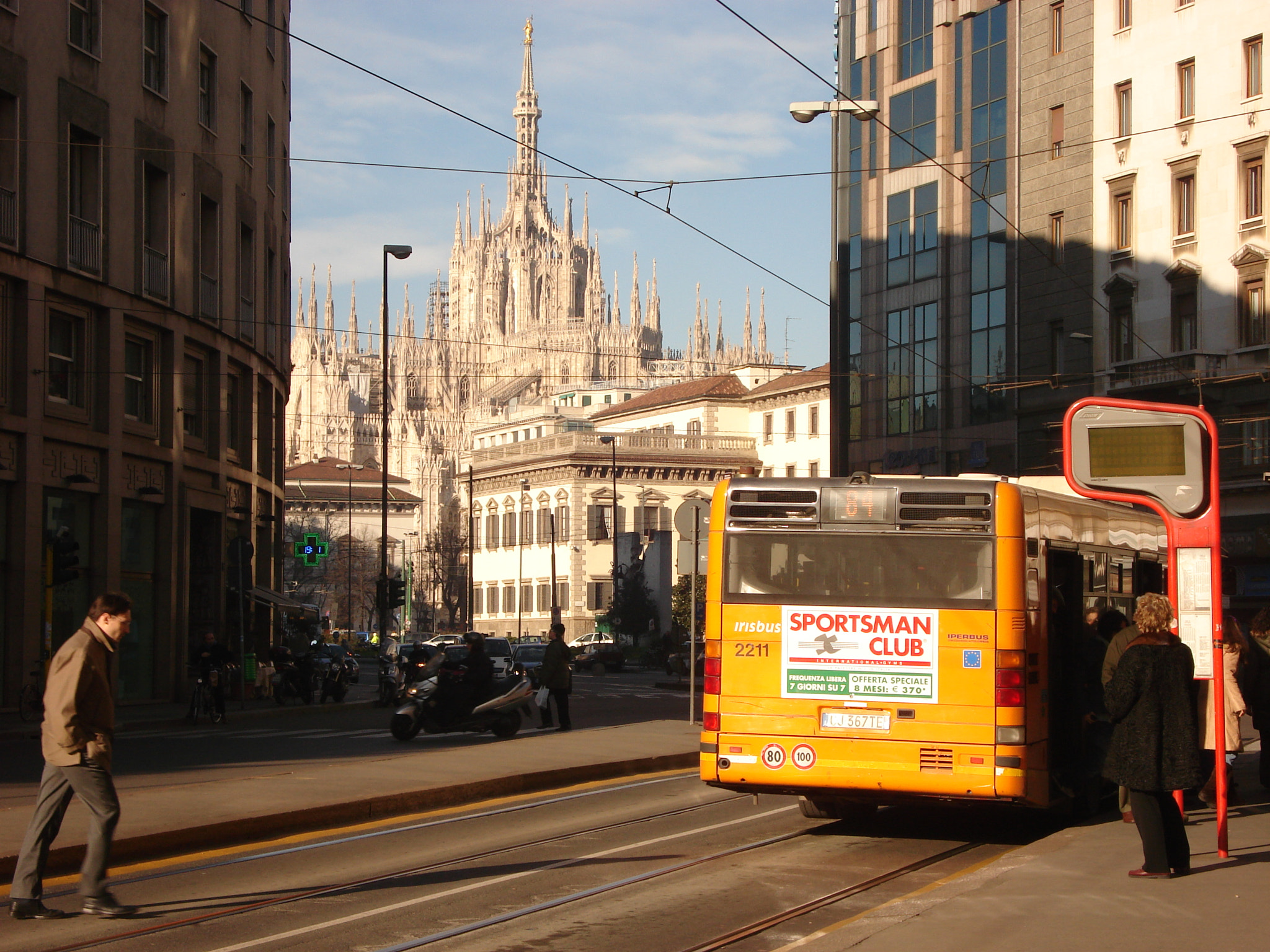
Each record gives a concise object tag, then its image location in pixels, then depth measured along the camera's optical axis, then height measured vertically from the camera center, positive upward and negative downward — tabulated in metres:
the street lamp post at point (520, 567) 100.69 -1.64
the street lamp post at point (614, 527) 76.62 +0.78
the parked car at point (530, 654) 51.16 -3.75
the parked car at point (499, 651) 44.31 -3.45
